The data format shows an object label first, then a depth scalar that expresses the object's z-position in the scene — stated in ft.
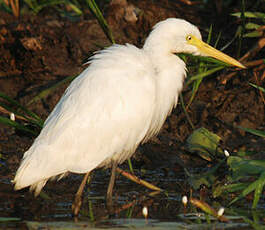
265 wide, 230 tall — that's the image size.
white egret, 36.45
